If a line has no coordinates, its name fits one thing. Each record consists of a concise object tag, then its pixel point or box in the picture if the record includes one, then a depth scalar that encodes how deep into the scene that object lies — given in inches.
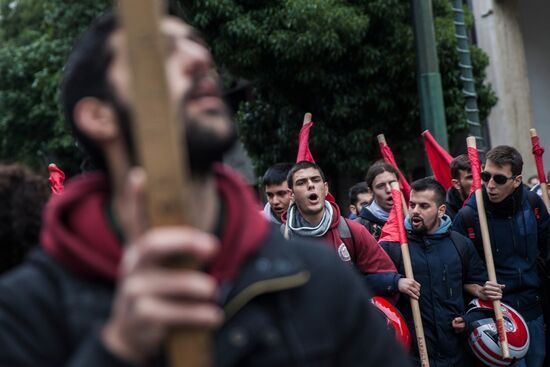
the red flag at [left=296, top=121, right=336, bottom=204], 346.3
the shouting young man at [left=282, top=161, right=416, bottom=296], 262.7
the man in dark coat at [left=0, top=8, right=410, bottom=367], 75.6
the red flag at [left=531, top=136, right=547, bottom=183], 355.6
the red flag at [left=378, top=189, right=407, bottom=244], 279.9
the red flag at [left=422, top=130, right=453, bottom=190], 383.9
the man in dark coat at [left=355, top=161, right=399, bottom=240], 327.6
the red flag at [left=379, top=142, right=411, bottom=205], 388.2
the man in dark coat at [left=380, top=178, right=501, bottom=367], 277.0
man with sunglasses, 298.8
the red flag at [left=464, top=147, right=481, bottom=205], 301.9
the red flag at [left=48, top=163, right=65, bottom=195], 271.2
